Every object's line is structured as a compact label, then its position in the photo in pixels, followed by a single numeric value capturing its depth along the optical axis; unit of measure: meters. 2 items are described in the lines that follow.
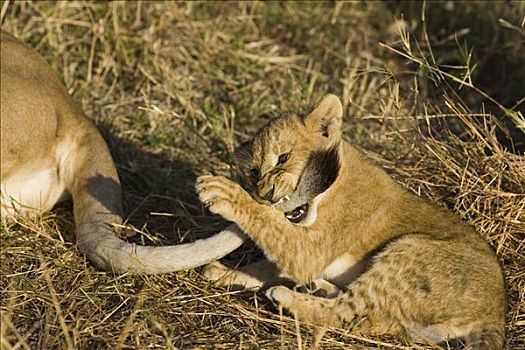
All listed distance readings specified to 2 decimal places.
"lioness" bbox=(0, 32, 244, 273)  9.46
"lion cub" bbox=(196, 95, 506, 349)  7.80
